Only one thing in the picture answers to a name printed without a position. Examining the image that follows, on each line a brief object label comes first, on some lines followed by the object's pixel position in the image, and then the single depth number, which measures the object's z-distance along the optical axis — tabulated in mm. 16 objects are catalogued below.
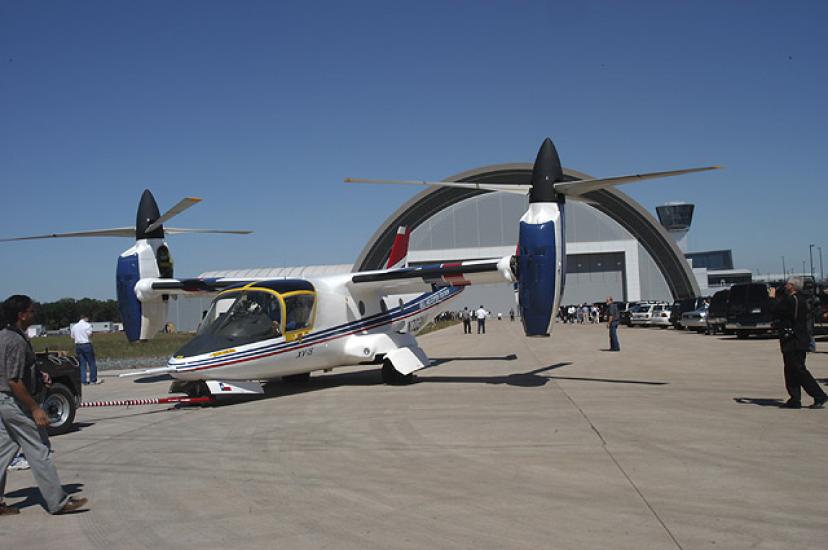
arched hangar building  65375
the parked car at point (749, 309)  26125
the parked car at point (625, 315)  46184
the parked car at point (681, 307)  36688
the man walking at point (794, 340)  9734
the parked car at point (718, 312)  29875
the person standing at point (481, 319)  42562
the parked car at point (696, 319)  33500
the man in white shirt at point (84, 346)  17562
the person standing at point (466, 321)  44438
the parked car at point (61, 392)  10141
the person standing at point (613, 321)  22531
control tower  107312
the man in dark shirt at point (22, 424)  5738
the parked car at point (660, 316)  41156
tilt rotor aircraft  12445
